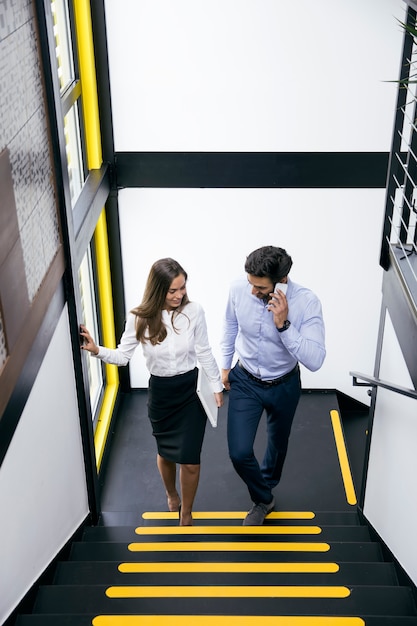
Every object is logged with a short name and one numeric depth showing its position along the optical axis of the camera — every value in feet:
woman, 12.46
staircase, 10.08
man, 12.51
